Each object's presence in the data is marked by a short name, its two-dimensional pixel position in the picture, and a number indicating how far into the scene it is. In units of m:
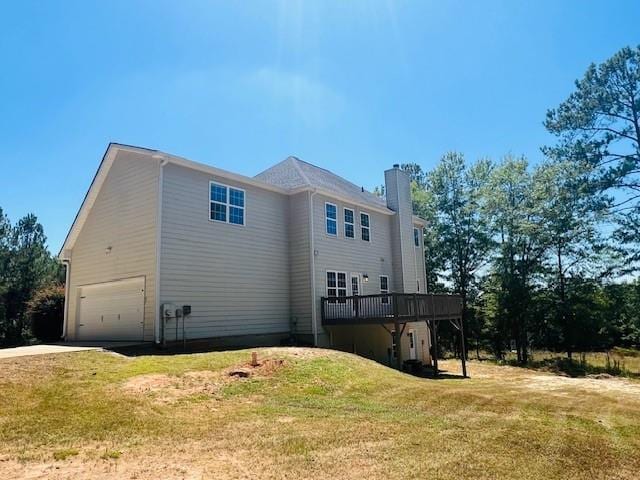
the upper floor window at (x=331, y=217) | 18.38
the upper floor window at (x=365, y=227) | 20.56
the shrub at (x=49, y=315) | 20.38
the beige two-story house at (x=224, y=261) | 13.58
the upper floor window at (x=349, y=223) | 19.44
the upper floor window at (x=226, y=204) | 14.98
